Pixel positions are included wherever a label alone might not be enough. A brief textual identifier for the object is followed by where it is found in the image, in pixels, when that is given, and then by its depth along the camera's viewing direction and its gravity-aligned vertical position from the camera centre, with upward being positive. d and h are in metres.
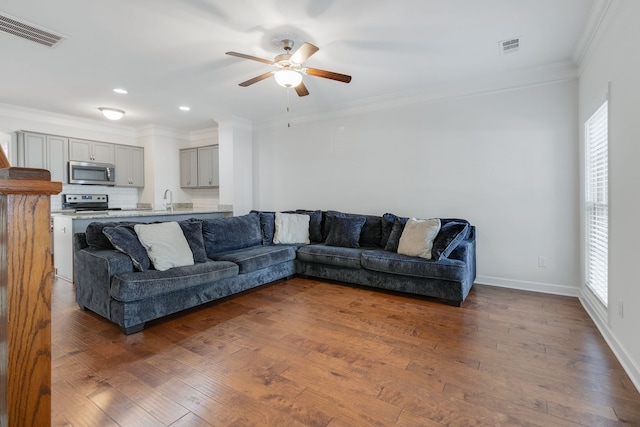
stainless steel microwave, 5.56 +0.64
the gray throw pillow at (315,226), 4.88 -0.30
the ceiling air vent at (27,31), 2.65 +1.58
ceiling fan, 2.93 +1.35
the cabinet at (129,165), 6.23 +0.85
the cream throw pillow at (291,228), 4.71 -0.33
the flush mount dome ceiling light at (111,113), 5.12 +1.56
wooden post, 0.78 -0.24
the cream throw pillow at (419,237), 3.63 -0.37
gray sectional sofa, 2.74 -0.61
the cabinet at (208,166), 6.41 +0.84
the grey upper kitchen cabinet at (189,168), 6.66 +0.85
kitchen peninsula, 4.11 -0.25
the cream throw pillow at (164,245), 3.01 -0.37
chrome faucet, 6.46 +0.09
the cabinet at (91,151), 5.64 +1.06
